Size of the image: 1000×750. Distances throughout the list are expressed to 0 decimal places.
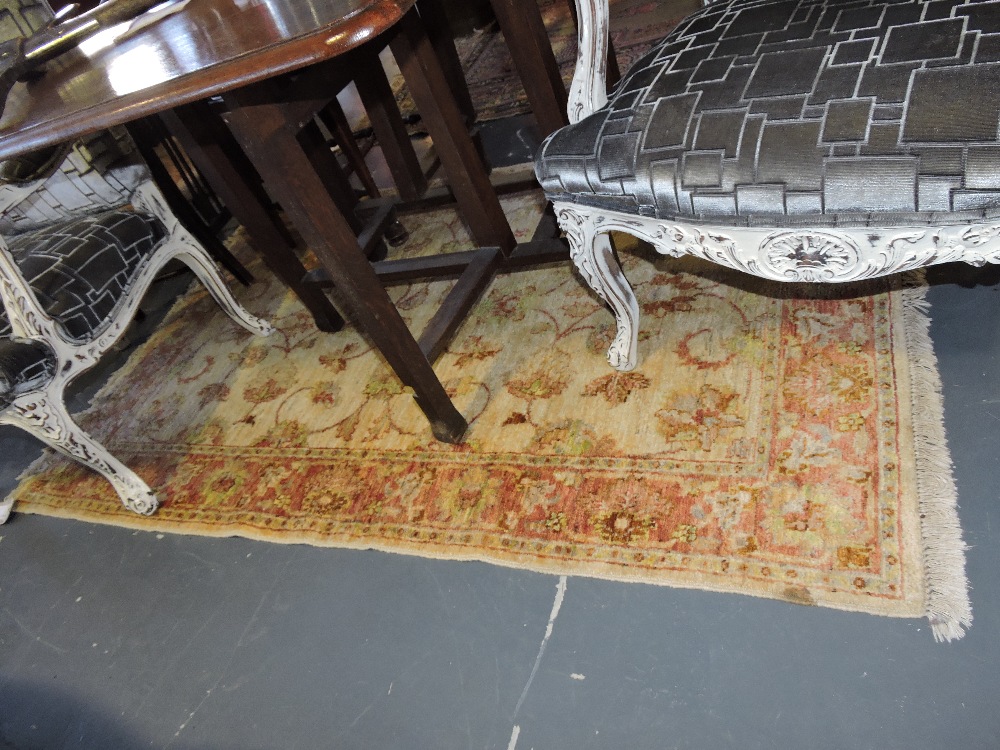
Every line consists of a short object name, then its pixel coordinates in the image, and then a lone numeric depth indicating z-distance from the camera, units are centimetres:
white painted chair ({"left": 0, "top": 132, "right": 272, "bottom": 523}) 131
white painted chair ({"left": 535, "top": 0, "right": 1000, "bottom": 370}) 80
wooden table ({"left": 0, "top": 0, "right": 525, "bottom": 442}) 85
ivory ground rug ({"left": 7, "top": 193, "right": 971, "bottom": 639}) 108
